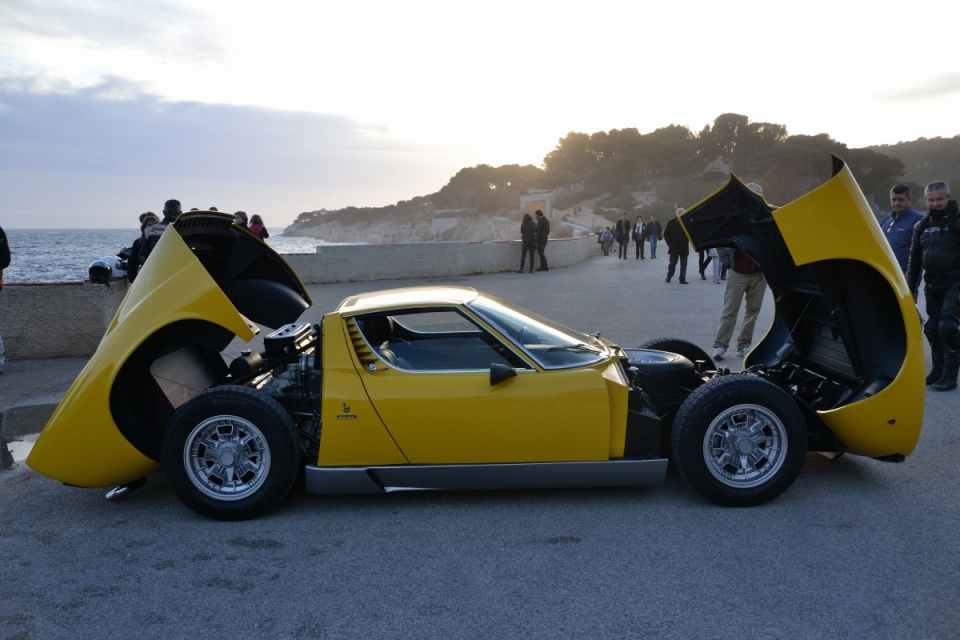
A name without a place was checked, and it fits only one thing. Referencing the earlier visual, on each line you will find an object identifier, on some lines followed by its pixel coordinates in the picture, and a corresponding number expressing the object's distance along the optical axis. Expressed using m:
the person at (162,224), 8.56
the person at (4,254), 8.17
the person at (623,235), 29.30
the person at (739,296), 7.99
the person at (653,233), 28.83
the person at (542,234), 20.58
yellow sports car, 4.21
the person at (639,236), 28.28
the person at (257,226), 14.21
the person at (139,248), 9.15
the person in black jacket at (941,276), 6.50
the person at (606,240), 33.97
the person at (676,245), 17.27
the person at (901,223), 7.43
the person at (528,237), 20.03
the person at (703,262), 18.48
